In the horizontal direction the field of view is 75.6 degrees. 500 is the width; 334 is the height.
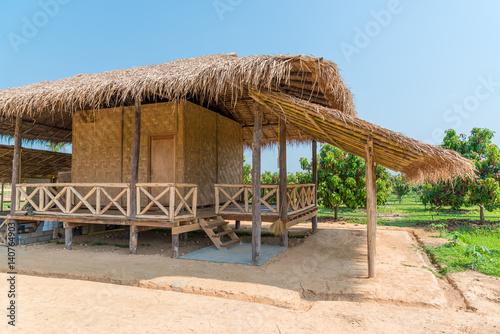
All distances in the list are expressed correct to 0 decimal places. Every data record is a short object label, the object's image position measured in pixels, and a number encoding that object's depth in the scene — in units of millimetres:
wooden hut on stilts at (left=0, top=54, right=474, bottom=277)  5148
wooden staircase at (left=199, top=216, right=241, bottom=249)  6785
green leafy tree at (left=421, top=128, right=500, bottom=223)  11250
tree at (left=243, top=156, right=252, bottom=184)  16812
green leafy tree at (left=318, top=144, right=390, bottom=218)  12328
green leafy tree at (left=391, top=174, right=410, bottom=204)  23922
